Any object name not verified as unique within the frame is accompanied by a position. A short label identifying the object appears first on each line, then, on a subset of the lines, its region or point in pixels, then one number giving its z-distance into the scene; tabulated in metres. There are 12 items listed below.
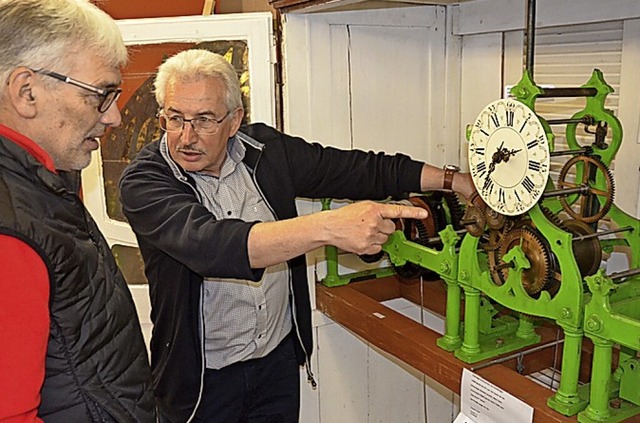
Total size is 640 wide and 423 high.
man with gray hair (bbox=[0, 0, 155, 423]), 0.81
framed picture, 1.81
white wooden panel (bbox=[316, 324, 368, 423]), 2.04
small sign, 1.18
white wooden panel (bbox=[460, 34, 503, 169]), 1.88
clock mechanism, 1.10
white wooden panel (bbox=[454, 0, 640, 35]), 1.47
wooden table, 1.23
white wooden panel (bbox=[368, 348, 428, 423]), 2.14
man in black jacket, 1.43
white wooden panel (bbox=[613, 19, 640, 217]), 1.48
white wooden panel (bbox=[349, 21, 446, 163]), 1.92
